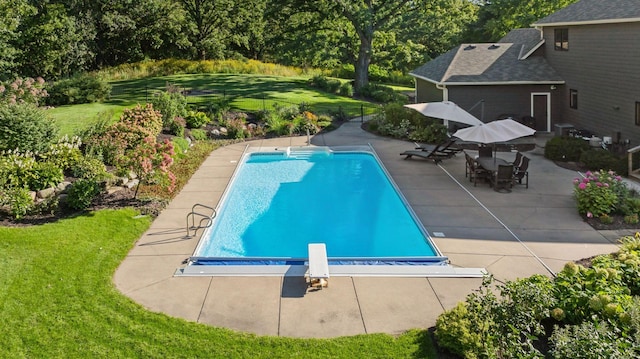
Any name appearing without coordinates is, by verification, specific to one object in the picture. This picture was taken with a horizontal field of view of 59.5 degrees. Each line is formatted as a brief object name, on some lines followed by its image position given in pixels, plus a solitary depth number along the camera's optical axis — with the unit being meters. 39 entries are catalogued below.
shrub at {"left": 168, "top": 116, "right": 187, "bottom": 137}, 22.81
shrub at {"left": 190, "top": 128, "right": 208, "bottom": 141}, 23.67
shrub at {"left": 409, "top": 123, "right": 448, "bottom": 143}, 23.42
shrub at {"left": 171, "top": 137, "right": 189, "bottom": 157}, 20.44
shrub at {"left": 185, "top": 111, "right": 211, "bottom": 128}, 25.00
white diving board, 9.88
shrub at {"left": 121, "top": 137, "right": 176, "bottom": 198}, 14.55
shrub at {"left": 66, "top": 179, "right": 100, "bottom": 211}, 13.82
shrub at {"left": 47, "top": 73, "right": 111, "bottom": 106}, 27.80
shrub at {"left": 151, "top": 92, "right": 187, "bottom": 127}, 22.88
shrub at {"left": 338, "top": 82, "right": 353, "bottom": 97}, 37.84
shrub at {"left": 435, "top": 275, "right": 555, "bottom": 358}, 7.20
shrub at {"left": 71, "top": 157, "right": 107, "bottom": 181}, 15.19
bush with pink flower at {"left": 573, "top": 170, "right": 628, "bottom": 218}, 13.48
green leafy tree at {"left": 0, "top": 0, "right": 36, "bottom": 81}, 26.62
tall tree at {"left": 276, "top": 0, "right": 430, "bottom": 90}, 36.00
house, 20.19
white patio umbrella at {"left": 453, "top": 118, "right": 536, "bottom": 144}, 16.34
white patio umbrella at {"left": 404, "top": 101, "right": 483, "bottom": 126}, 18.95
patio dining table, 16.72
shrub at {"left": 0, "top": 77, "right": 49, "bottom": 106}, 17.62
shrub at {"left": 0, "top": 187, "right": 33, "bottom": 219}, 13.20
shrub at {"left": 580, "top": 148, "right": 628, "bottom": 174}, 17.62
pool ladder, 13.09
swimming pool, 12.09
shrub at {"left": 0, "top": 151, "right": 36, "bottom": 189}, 13.98
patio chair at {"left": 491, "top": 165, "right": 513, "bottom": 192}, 15.98
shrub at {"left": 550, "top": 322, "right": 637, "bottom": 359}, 6.48
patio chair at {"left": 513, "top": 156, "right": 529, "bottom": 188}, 16.41
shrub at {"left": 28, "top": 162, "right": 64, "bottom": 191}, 14.40
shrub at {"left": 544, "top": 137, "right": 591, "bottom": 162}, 19.16
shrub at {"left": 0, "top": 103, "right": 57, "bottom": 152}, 15.23
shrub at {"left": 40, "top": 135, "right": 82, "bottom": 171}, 15.55
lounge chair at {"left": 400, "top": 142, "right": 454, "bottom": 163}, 19.70
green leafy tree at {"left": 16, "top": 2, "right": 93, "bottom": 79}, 35.47
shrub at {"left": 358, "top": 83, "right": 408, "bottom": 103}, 35.78
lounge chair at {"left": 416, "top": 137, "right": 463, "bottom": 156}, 19.92
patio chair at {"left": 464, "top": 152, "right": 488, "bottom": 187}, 16.91
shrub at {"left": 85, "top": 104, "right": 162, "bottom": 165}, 15.34
